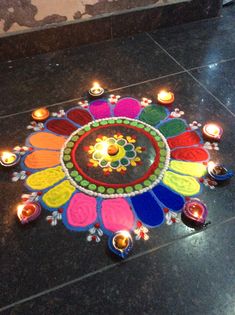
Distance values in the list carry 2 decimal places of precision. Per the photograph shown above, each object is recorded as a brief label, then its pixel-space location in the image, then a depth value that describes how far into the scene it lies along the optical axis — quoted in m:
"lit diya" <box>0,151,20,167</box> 1.19
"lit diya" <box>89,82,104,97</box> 1.49
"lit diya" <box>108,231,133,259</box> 0.93
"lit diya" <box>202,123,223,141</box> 1.26
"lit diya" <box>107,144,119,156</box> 1.22
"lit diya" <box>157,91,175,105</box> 1.44
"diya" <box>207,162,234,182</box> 1.11
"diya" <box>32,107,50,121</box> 1.38
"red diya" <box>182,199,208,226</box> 1.00
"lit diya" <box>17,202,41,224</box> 1.02
